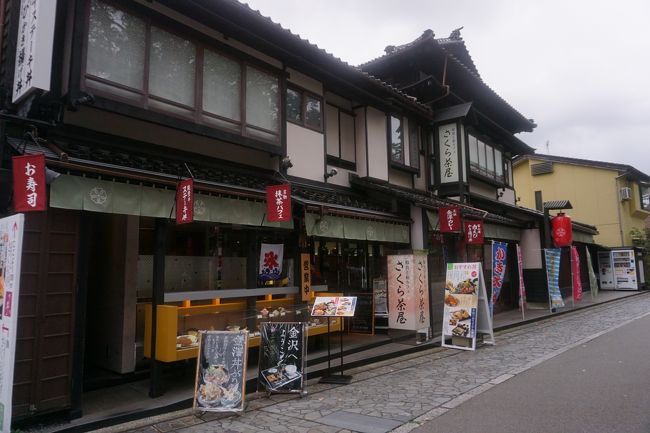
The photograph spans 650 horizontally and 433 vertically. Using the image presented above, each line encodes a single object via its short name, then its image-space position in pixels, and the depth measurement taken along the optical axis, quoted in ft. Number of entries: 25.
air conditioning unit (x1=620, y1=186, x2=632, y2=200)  110.22
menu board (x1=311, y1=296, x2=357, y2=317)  28.78
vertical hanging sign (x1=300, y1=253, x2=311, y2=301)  35.53
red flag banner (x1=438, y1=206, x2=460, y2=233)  43.29
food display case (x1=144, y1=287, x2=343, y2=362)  25.82
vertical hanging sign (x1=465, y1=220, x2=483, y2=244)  47.80
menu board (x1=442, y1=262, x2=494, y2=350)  39.24
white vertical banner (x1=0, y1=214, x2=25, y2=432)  16.66
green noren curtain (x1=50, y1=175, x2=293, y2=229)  21.34
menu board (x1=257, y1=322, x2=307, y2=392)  26.55
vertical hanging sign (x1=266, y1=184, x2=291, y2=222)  29.45
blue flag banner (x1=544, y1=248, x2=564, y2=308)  62.23
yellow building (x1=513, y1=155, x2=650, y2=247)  110.93
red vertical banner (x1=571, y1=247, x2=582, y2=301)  69.31
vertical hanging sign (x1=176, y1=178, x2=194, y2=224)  24.34
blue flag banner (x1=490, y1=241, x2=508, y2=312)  51.26
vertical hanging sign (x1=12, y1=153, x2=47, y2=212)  18.58
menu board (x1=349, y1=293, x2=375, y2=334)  42.73
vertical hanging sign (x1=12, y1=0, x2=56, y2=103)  21.43
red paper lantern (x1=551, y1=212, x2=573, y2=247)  67.10
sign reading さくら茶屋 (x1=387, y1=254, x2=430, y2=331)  39.24
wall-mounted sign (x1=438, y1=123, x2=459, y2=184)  53.83
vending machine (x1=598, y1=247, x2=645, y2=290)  98.68
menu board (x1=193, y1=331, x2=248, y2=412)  23.12
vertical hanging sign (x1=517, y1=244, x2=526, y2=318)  55.83
